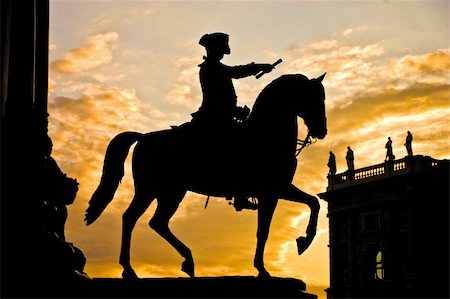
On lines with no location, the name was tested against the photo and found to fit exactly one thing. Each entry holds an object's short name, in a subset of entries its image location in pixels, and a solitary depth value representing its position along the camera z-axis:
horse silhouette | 13.70
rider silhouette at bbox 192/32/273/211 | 13.77
